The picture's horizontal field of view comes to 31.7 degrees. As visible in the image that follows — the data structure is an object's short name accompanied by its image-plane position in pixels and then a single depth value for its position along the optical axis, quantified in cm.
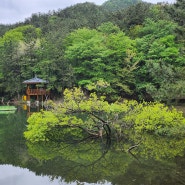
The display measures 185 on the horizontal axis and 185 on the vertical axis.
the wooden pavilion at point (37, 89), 3303
